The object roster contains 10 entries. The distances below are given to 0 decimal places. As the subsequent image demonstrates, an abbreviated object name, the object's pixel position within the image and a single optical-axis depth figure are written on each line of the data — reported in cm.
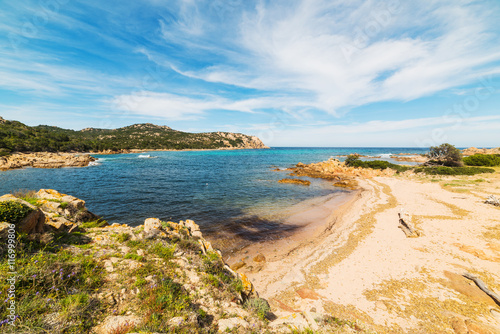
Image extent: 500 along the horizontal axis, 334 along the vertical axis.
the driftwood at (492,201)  1662
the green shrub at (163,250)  680
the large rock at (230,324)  449
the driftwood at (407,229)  1254
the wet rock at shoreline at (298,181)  3562
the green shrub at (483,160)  3838
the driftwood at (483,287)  694
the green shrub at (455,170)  3272
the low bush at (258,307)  555
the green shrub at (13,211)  526
